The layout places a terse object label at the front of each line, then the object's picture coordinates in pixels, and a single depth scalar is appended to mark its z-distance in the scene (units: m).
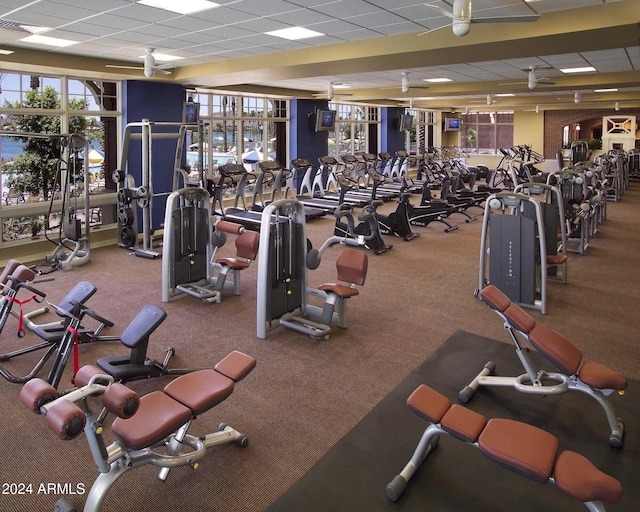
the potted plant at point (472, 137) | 20.25
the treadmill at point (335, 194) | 10.20
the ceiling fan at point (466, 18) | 3.46
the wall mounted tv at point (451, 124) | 17.77
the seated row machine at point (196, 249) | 4.90
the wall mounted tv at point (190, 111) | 8.30
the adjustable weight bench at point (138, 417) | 2.00
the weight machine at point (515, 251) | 4.68
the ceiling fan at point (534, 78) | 7.41
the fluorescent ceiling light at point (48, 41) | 5.39
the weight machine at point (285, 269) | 4.03
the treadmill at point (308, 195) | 9.95
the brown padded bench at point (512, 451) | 1.89
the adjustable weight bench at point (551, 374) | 2.71
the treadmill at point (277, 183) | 8.98
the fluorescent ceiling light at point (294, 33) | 5.04
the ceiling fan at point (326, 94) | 10.37
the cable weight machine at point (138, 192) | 6.59
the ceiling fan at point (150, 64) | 6.04
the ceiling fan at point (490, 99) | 12.09
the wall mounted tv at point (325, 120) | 11.66
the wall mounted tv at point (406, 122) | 15.02
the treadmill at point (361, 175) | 11.38
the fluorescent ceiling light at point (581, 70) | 7.79
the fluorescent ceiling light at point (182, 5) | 4.07
